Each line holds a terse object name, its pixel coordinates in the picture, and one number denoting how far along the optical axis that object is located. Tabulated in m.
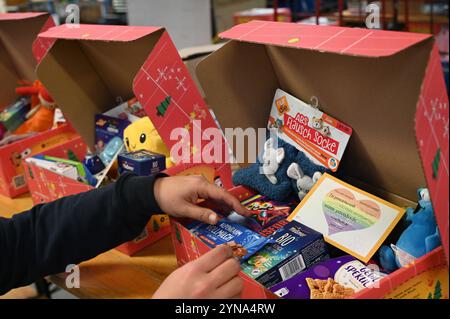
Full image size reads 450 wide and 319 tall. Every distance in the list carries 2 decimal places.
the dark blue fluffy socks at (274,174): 1.18
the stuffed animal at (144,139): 1.35
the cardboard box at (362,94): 0.70
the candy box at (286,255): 0.91
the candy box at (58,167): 1.32
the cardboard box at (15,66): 1.52
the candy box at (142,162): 1.17
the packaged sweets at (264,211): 1.06
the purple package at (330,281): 0.88
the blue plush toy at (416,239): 0.87
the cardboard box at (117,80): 1.12
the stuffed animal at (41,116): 1.77
